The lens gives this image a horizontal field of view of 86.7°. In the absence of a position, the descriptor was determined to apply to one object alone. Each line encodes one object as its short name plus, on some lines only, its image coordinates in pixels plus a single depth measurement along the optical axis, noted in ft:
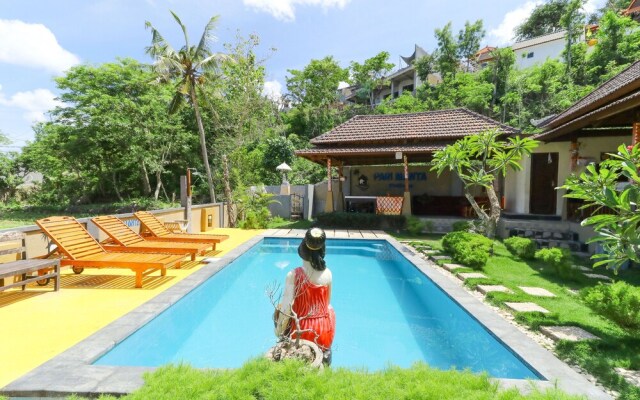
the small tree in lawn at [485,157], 29.30
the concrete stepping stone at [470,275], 22.25
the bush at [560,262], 22.70
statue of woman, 9.94
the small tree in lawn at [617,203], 9.52
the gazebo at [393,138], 47.98
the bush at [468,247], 24.88
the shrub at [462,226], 36.06
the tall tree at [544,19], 147.02
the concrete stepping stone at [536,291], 19.10
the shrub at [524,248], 28.73
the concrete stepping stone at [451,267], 24.73
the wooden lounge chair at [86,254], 19.63
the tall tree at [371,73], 145.89
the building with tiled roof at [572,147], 25.48
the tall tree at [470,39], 126.82
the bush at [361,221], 47.00
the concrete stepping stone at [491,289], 19.31
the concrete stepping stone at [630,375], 10.21
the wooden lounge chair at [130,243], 23.68
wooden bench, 16.19
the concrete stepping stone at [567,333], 13.07
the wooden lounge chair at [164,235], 28.71
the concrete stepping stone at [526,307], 16.10
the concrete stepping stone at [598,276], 22.74
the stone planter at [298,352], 8.91
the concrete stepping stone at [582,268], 23.98
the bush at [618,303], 12.51
